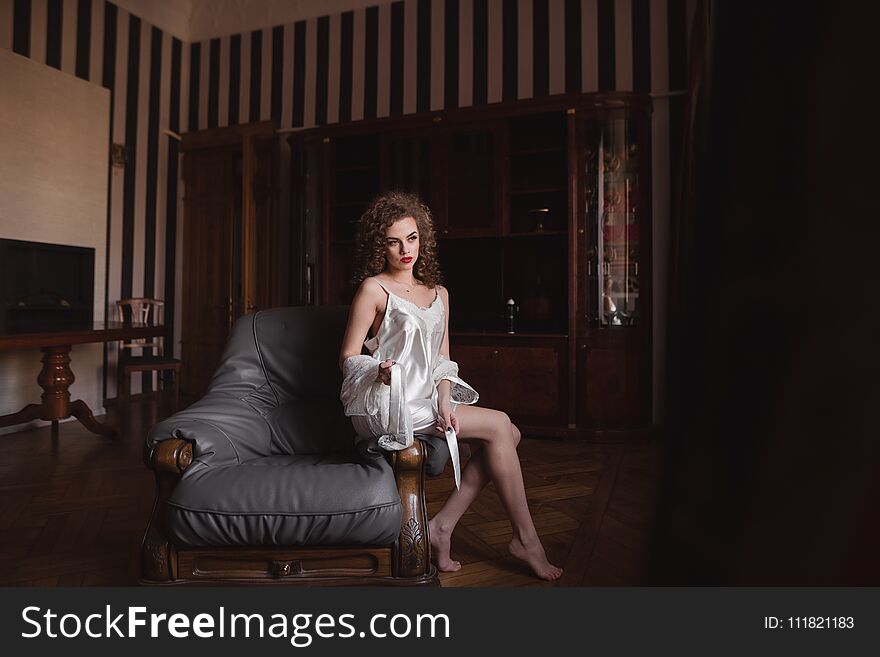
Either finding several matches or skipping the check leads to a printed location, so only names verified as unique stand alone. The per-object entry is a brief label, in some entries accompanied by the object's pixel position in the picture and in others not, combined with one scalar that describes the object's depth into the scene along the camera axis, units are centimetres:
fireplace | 423
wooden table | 364
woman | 188
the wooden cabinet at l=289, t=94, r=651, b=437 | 419
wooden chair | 481
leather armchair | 167
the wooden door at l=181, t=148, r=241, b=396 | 574
